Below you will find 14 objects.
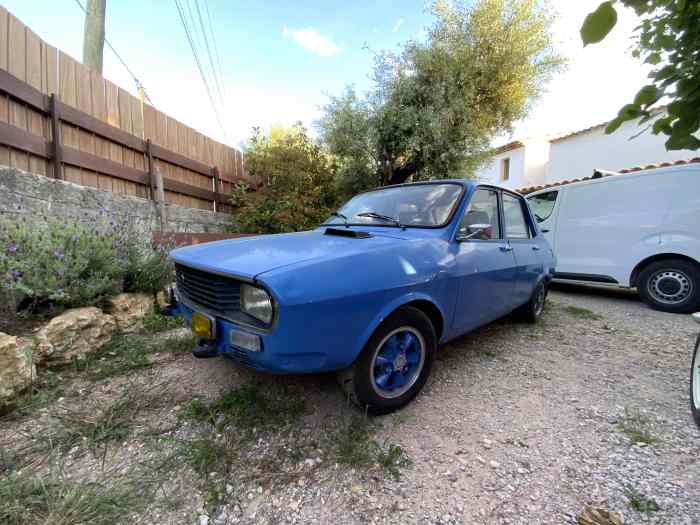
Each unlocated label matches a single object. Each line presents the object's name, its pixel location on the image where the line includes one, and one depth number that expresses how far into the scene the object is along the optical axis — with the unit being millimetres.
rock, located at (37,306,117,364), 2330
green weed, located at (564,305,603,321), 4184
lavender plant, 2467
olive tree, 8352
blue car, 1535
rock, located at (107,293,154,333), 3002
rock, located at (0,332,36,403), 1925
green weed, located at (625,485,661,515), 1350
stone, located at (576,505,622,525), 1285
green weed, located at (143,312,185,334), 3189
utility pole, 6375
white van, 4270
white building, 11719
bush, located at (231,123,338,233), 7012
